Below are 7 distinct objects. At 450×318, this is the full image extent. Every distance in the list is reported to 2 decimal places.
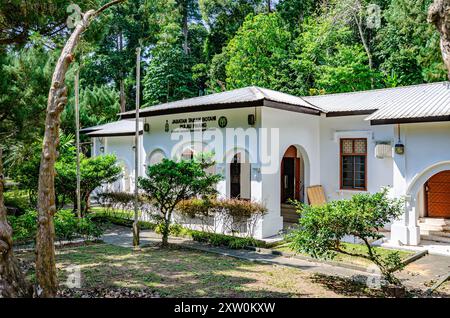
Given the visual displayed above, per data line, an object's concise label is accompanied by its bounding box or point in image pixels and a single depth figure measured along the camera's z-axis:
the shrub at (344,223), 6.64
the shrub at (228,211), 10.86
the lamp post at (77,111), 11.05
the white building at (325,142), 10.67
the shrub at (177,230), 12.10
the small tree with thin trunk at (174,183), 10.07
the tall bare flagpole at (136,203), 9.77
